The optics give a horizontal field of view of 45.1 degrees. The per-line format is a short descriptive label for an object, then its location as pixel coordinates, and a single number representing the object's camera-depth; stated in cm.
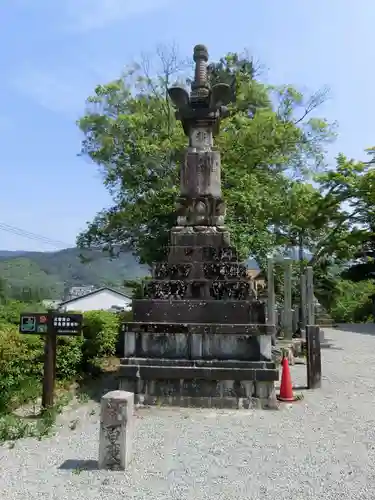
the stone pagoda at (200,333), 763
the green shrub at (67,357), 881
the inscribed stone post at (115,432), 474
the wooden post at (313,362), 916
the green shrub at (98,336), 984
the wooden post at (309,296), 1019
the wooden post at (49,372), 712
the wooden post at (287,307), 1527
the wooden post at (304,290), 1264
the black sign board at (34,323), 738
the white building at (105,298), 5031
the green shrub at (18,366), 759
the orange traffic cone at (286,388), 811
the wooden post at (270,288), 1282
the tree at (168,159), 1437
